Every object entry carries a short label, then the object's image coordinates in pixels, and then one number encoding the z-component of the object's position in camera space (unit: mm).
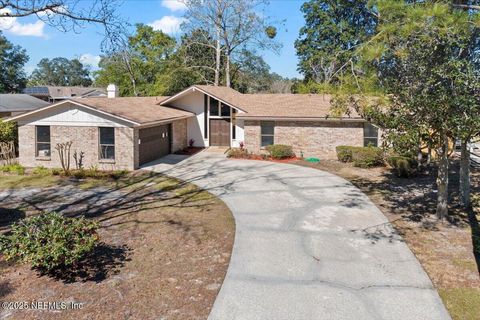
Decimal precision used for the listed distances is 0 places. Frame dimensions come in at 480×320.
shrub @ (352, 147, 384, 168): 19906
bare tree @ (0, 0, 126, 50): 8477
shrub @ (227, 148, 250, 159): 23445
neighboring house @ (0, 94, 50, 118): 31509
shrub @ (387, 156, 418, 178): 17375
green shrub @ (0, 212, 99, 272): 7090
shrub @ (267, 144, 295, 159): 22797
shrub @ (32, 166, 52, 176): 18512
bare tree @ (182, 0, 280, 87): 35219
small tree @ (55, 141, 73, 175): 19125
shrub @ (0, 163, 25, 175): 18981
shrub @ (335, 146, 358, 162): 21538
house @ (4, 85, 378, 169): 19469
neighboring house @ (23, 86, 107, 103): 60047
